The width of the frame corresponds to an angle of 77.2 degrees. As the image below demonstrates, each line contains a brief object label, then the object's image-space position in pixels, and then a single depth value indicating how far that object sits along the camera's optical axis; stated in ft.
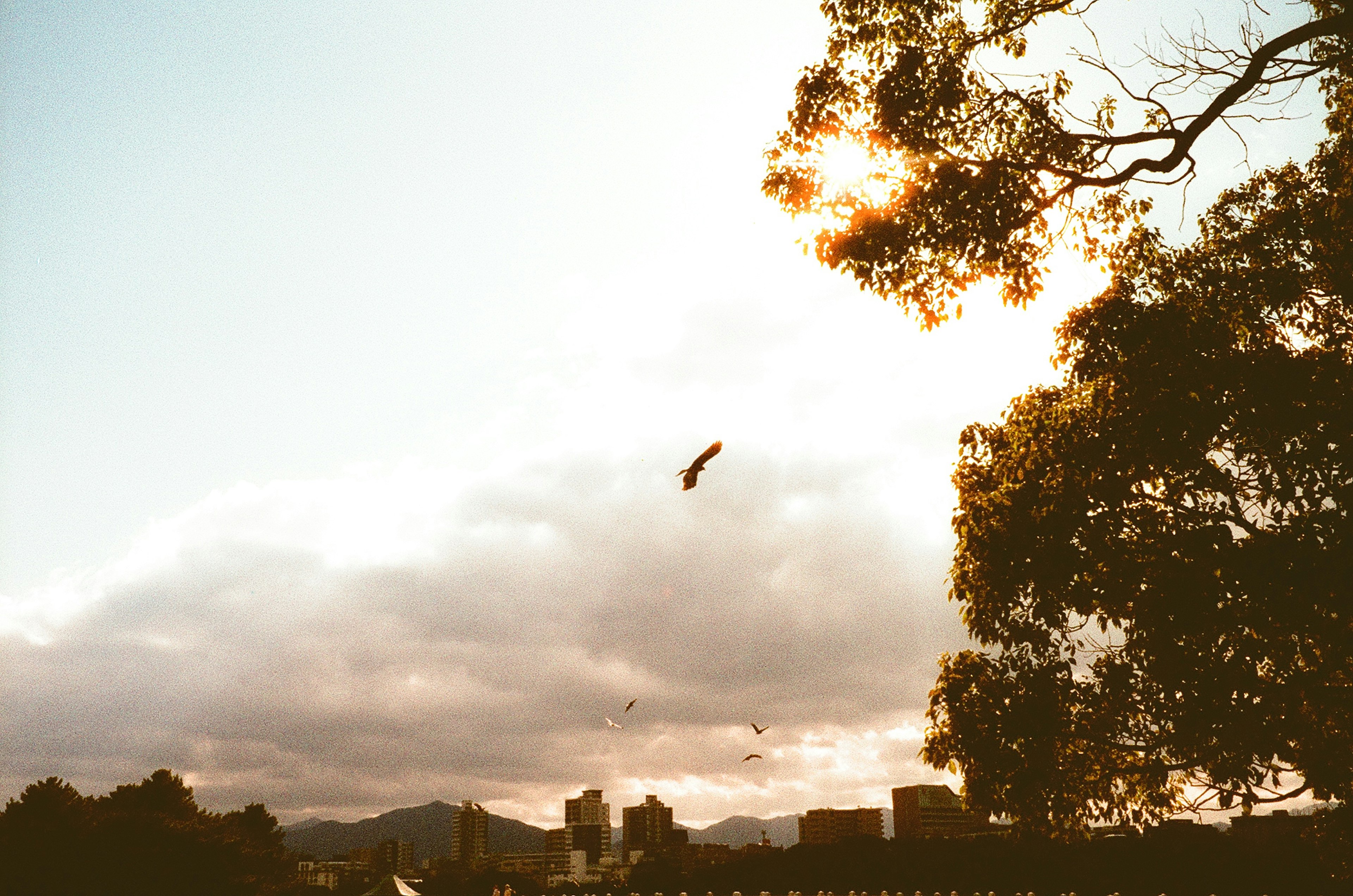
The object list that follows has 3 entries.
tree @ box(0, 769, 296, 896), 183.32
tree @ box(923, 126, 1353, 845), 37.11
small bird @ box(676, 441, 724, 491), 25.99
